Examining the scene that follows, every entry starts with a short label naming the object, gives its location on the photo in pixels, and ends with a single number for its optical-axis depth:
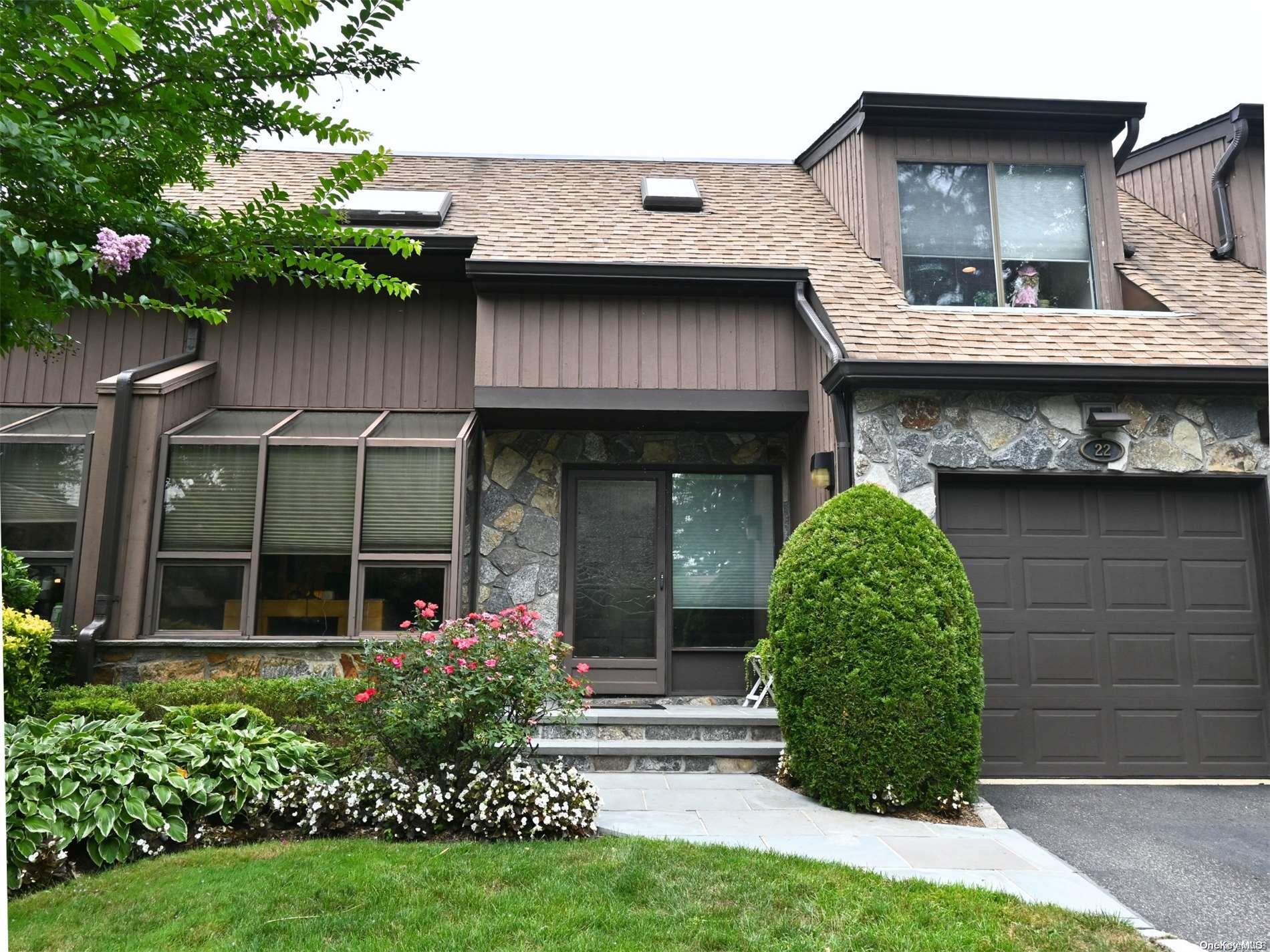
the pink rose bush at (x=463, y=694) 4.46
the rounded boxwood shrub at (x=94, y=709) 5.12
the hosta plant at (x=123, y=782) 3.90
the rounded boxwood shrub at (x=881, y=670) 4.91
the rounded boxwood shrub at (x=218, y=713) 5.00
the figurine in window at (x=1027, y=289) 7.37
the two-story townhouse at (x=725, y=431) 6.09
